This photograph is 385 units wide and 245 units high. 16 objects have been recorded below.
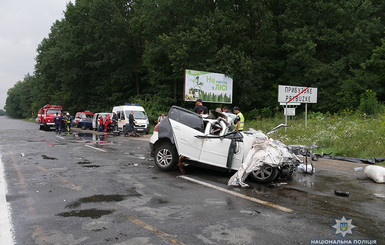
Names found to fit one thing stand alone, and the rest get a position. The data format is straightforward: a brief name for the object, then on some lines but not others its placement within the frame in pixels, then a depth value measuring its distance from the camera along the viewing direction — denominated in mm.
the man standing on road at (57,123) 24280
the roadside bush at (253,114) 28505
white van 22484
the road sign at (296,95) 14258
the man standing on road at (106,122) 24797
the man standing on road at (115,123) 22212
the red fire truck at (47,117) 28562
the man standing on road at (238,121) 10926
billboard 21609
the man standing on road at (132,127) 21150
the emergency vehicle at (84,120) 30078
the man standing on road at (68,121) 25109
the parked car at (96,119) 26753
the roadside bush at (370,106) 19656
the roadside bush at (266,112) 28084
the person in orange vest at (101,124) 26203
